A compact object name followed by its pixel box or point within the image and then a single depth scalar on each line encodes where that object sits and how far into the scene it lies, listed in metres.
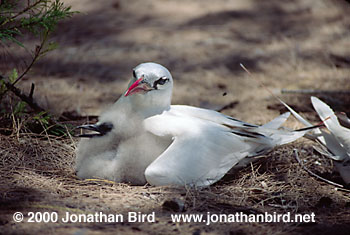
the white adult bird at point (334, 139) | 6.18
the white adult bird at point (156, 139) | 5.63
